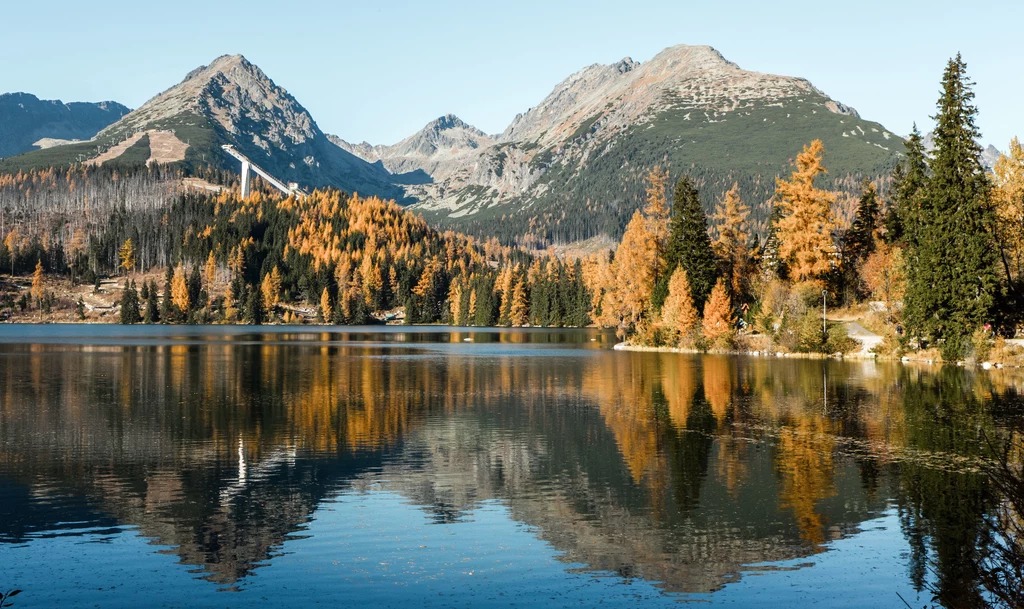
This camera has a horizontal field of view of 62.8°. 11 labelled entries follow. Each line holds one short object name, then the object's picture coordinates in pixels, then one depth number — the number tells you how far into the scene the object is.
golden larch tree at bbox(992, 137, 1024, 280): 83.00
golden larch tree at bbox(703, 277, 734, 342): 101.25
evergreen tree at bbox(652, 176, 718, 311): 108.75
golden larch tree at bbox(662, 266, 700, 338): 104.12
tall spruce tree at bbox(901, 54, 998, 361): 75.00
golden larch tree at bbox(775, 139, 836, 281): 100.69
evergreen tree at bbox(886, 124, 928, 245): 85.88
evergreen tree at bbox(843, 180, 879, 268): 109.56
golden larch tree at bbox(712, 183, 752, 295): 112.94
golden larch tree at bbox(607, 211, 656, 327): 118.50
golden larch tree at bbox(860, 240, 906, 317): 88.56
